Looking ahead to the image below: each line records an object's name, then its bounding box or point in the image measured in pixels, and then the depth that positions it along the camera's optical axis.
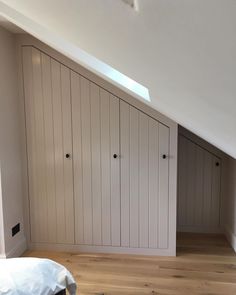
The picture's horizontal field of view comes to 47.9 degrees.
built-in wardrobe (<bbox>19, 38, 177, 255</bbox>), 2.62
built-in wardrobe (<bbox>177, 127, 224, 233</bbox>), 3.16
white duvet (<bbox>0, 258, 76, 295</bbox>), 1.29
